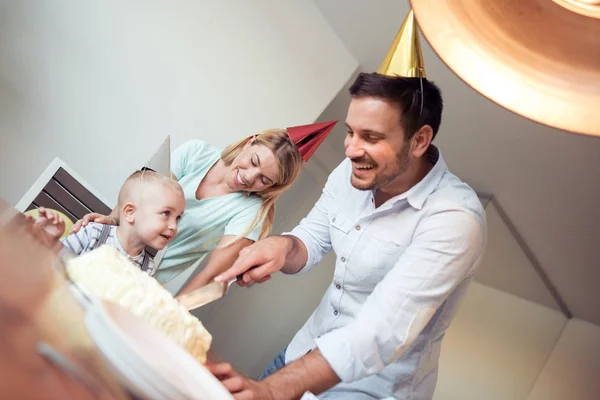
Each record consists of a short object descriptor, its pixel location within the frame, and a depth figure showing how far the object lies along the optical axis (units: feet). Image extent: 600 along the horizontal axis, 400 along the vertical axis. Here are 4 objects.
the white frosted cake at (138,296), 2.11
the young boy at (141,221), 3.11
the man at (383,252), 2.64
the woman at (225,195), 3.39
